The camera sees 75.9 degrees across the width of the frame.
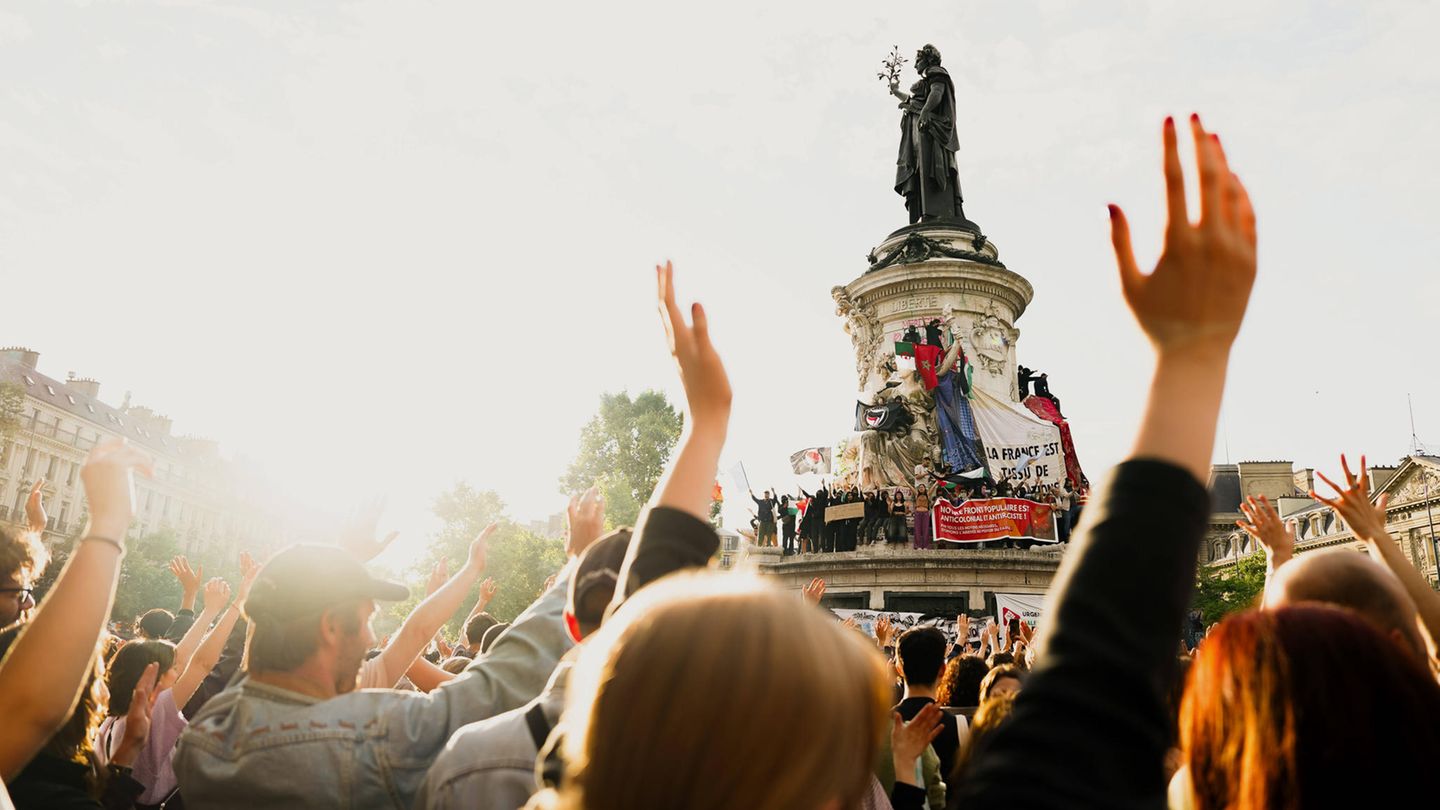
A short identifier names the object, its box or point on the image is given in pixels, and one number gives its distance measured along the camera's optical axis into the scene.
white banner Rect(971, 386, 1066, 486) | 24.56
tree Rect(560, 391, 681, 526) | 47.47
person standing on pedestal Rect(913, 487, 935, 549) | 22.89
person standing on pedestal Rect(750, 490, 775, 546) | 27.64
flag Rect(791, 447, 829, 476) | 29.59
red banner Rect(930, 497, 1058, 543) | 21.84
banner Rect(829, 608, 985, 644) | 18.00
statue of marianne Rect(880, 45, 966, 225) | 29.53
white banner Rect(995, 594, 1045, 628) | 19.84
